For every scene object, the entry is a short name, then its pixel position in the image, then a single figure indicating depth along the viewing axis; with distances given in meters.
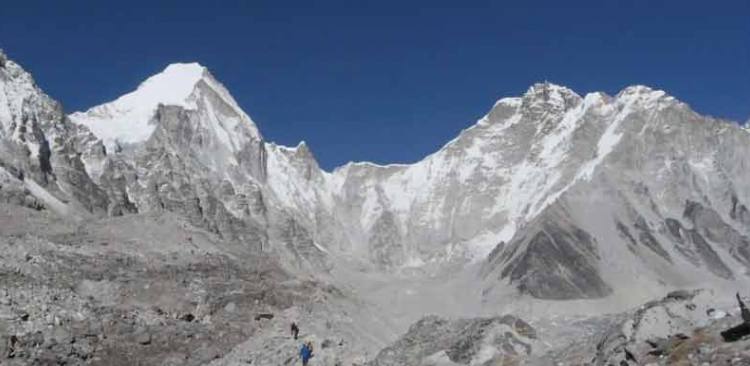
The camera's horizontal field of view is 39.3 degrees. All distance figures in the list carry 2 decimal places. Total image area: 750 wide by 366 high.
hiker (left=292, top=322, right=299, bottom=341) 52.64
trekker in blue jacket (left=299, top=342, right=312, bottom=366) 43.59
